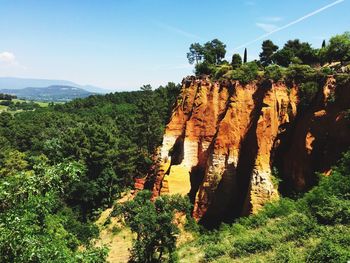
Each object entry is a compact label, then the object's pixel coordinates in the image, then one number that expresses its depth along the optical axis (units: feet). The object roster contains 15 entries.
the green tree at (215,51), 196.20
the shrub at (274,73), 113.70
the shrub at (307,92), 107.79
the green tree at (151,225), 97.25
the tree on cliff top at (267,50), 163.43
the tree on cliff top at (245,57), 168.04
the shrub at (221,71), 138.82
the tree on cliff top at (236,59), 151.33
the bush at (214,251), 84.23
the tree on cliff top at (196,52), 229.47
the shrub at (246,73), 121.08
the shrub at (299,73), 111.75
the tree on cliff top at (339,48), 118.11
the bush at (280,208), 95.35
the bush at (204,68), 155.53
